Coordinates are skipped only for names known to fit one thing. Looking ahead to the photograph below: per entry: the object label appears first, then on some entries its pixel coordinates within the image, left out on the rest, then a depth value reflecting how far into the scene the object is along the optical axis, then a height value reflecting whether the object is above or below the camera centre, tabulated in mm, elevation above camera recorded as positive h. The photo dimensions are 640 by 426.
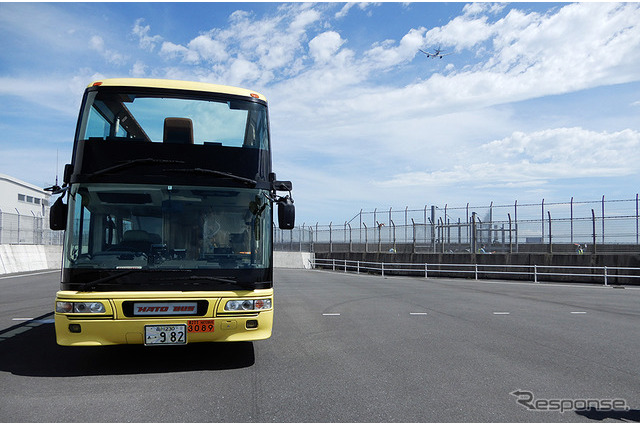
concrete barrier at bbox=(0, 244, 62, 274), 25125 -867
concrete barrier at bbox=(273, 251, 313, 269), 37875 -1241
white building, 46781 +4474
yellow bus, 5742 +172
